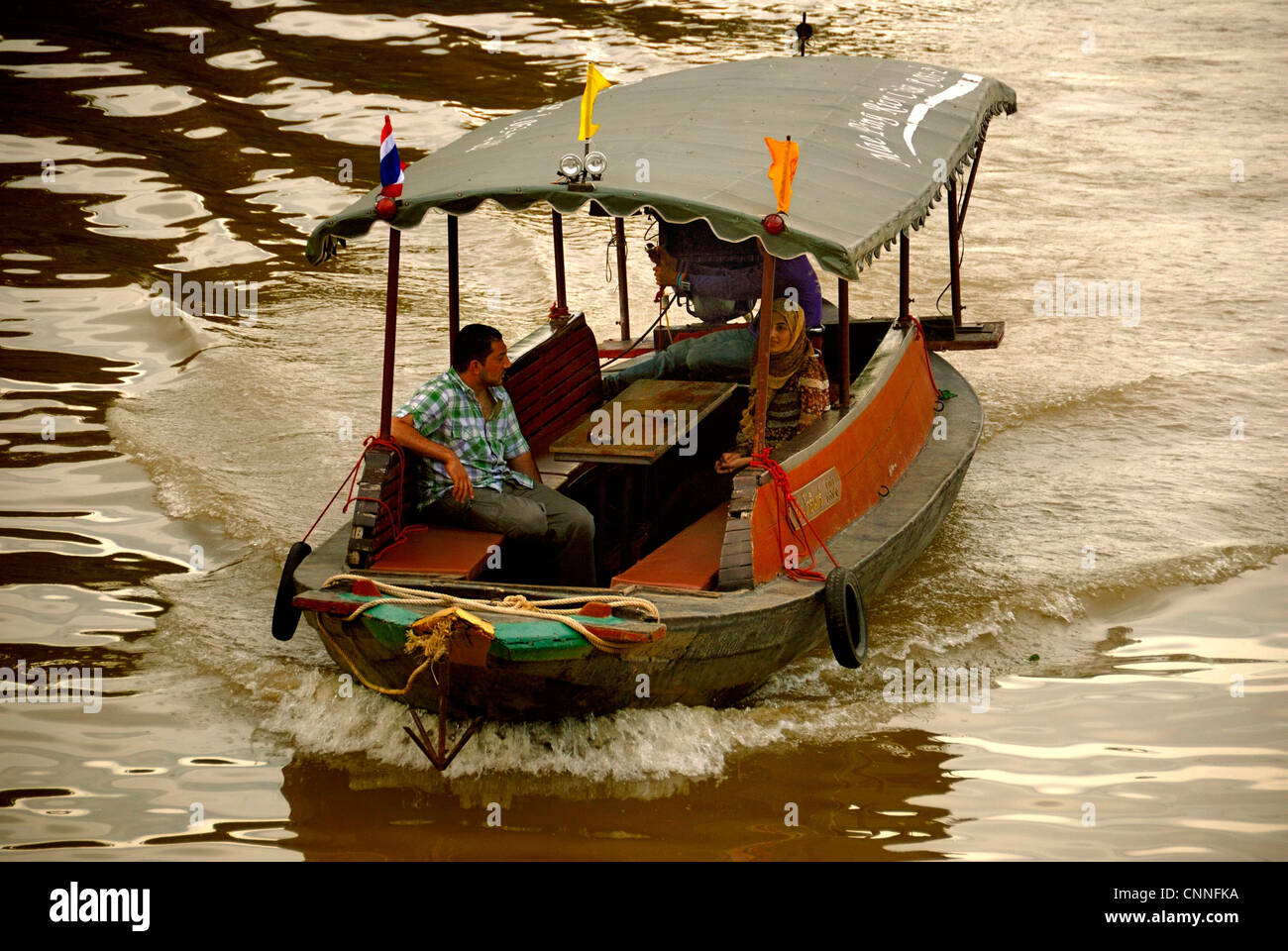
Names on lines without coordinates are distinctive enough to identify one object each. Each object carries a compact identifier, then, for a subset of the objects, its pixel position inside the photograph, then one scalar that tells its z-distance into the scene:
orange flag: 11.06
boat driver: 15.27
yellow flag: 11.16
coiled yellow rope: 10.53
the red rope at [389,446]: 12.02
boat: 10.86
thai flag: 11.22
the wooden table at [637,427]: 12.77
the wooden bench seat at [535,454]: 11.86
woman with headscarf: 13.34
